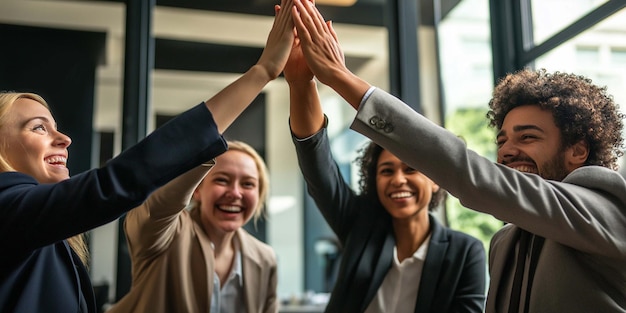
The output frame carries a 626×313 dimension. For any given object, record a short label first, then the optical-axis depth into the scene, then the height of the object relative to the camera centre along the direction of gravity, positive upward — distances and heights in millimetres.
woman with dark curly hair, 1719 -138
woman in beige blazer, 1713 -157
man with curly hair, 1190 +18
